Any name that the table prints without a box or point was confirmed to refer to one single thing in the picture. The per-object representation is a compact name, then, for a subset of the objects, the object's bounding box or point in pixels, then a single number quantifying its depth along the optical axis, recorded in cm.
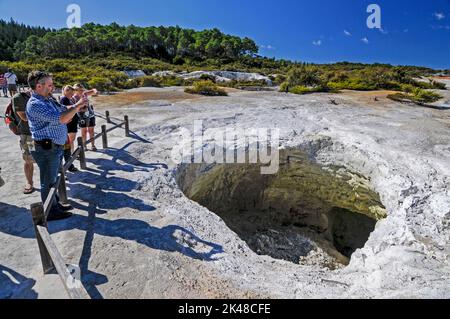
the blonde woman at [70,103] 608
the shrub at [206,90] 1836
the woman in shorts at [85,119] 652
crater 805
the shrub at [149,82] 2555
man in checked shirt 366
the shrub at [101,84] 2088
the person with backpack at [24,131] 447
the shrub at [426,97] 1545
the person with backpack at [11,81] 1659
